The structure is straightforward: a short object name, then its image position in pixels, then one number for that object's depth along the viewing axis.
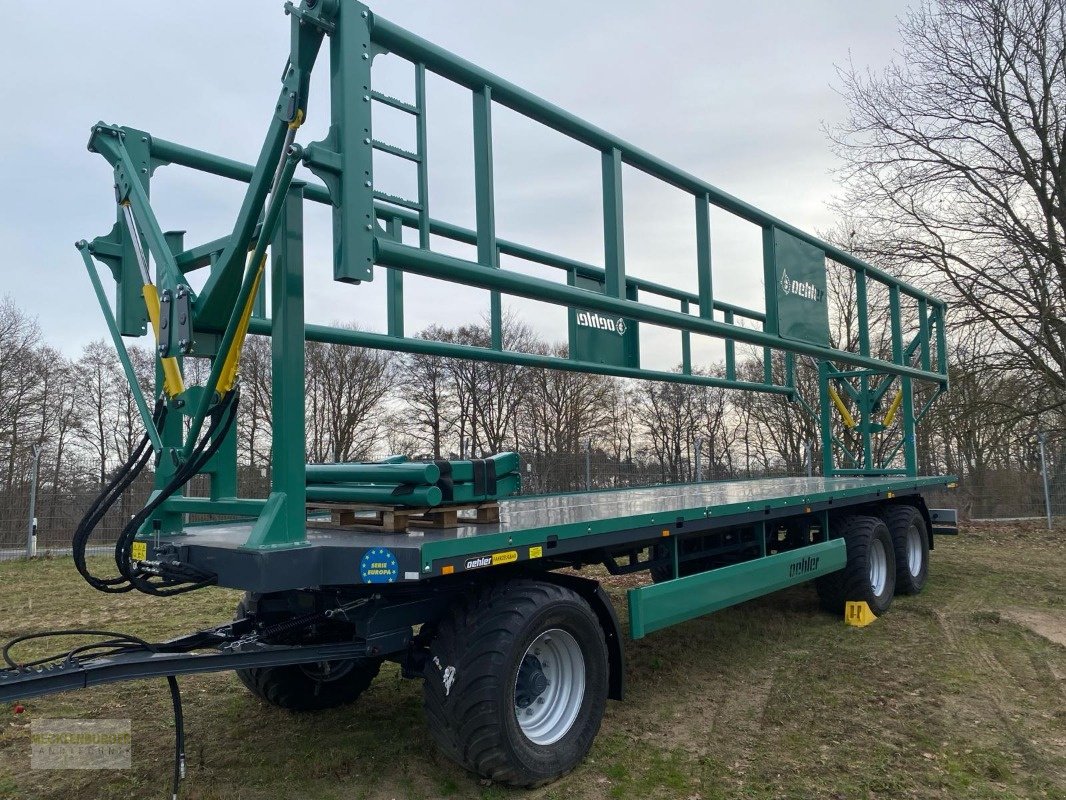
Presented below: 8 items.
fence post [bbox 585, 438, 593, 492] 14.02
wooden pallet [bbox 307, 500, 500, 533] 3.75
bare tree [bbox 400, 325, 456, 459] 27.03
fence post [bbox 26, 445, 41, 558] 12.81
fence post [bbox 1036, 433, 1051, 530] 16.22
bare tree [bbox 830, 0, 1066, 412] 16.88
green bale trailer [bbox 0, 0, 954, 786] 3.15
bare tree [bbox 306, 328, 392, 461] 24.30
